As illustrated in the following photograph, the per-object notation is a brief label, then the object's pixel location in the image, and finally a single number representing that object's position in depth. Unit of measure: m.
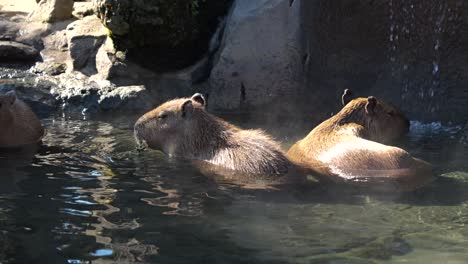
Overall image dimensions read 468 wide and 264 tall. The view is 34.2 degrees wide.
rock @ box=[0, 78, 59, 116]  9.02
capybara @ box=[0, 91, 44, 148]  7.51
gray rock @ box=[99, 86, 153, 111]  8.88
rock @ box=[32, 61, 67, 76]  10.08
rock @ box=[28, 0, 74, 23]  10.91
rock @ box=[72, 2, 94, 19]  10.77
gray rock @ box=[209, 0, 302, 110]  8.94
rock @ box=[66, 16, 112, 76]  9.94
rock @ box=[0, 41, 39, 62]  10.29
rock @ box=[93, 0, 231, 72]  8.99
